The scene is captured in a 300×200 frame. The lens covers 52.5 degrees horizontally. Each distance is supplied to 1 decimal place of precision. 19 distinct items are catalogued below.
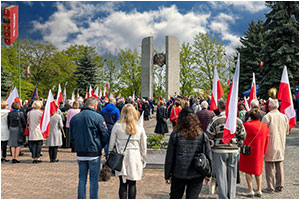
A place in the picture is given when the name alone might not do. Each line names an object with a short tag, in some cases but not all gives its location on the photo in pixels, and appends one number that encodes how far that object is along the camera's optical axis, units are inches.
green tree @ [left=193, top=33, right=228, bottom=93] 1772.9
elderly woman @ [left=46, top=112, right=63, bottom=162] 403.2
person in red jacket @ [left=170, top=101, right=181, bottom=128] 507.7
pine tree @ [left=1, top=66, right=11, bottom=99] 1090.3
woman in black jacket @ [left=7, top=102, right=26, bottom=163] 400.5
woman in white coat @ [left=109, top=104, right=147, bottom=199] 201.6
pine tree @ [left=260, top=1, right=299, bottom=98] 930.4
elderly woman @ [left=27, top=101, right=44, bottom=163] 394.0
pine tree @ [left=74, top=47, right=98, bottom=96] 1708.9
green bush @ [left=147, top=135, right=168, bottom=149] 375.9
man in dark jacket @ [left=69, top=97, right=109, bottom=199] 220.5
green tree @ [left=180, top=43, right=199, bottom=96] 1836.9
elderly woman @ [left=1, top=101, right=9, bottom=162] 402.6
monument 1589.6
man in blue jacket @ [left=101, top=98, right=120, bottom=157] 369.4
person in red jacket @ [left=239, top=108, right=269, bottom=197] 257.6
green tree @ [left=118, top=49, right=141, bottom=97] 2103.8
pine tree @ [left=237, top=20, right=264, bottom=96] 1454.2
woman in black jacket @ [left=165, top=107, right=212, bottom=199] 179.0
